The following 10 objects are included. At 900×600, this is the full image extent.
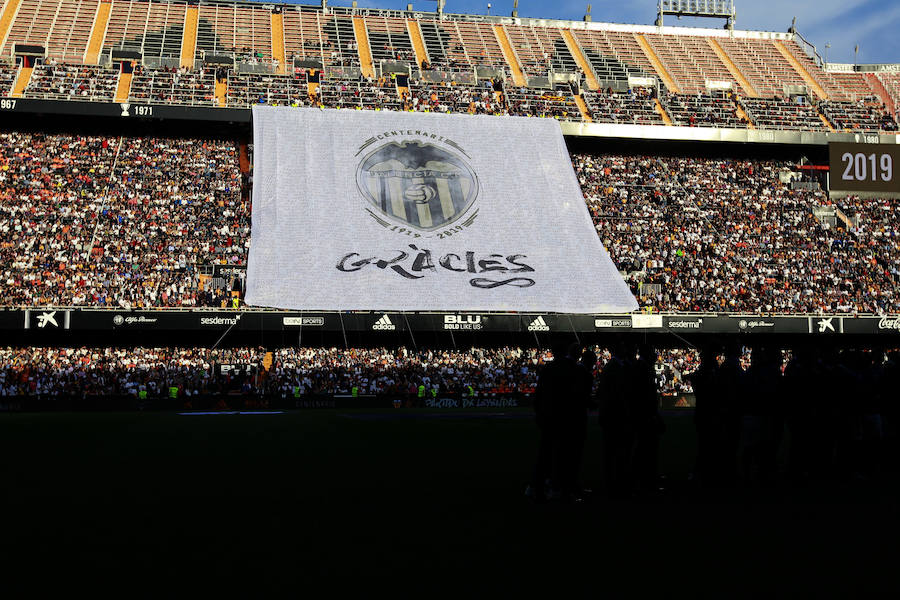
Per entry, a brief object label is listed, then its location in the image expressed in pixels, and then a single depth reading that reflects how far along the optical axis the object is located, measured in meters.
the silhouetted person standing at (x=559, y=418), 9.54
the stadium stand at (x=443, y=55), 54.06
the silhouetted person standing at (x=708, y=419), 11.17
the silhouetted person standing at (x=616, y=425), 9.98
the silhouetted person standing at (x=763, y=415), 11.12
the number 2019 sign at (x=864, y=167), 53.75
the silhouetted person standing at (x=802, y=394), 11.74
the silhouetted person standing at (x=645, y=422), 10.24
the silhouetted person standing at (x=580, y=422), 9.59
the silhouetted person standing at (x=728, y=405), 11.16
